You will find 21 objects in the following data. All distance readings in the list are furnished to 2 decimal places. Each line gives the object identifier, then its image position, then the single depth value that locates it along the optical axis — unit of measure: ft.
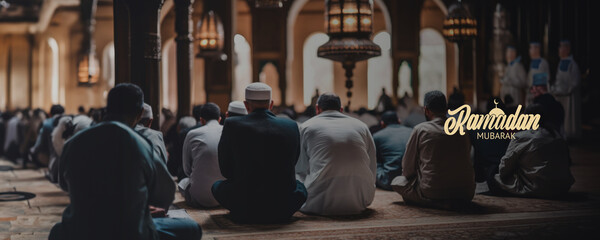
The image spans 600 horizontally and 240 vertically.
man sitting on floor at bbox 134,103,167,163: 13.84
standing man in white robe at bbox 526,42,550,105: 35.04
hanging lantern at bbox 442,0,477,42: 32.37
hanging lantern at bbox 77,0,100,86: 52.06
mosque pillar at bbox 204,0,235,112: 46.70
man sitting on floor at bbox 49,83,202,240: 9.58
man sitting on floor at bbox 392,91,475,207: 16.94
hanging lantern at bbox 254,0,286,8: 27.50
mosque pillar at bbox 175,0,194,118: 28.19
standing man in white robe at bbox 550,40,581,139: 33.84
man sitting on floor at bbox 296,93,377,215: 16.96
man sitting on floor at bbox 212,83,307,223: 15.43
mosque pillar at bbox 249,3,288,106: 49.62
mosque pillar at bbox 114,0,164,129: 19.45
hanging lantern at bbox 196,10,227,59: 33.86
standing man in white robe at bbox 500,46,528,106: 38.50
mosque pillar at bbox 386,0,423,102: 49.75
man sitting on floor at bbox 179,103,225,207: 18.42
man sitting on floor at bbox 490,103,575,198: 18.69
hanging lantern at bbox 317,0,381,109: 24.57
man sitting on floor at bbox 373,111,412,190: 22.20
